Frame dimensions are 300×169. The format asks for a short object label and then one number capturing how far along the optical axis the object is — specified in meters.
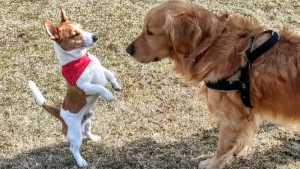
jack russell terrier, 3.63
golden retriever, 3.36
